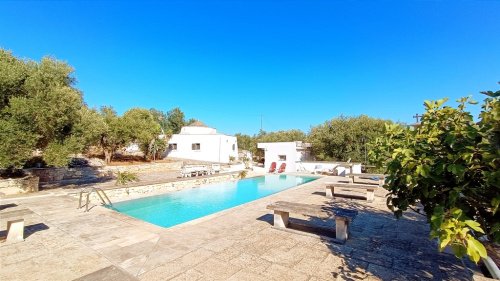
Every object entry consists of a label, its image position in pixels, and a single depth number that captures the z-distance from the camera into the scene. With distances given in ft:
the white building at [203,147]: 97.76
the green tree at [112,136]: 71.77
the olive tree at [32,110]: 31.94
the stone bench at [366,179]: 41.01
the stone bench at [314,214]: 18.21
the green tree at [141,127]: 76.23
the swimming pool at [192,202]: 33.24
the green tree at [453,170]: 5.96
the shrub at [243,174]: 65.65
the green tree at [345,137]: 74.64
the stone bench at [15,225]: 18.04
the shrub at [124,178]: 43.04
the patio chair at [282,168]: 81.44
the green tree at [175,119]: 184.85
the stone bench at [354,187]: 31.84
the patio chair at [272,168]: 82.74
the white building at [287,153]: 81.61
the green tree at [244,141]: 176.04
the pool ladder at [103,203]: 27.09
